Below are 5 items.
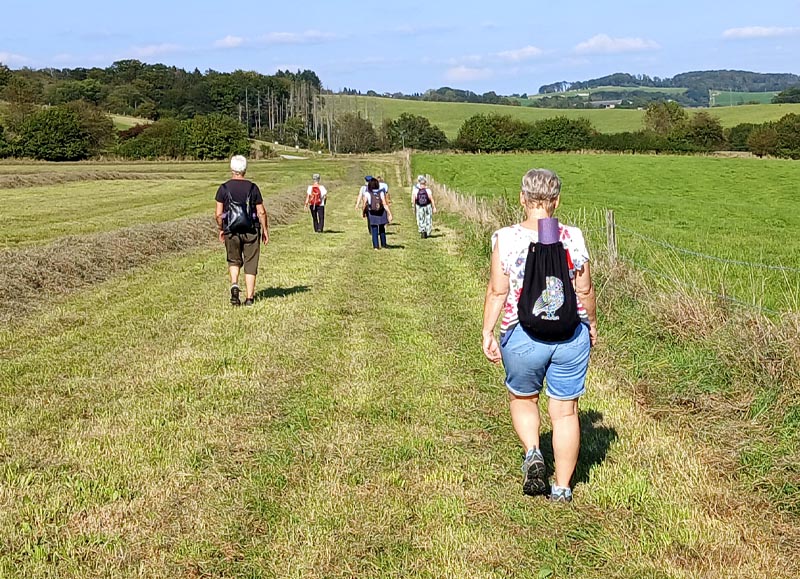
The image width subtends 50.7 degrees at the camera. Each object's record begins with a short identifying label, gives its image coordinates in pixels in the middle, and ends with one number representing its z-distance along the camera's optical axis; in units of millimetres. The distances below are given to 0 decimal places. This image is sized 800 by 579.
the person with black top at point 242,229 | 10898
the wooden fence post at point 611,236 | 10709
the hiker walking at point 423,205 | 20859
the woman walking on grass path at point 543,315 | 4652
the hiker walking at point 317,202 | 22609
